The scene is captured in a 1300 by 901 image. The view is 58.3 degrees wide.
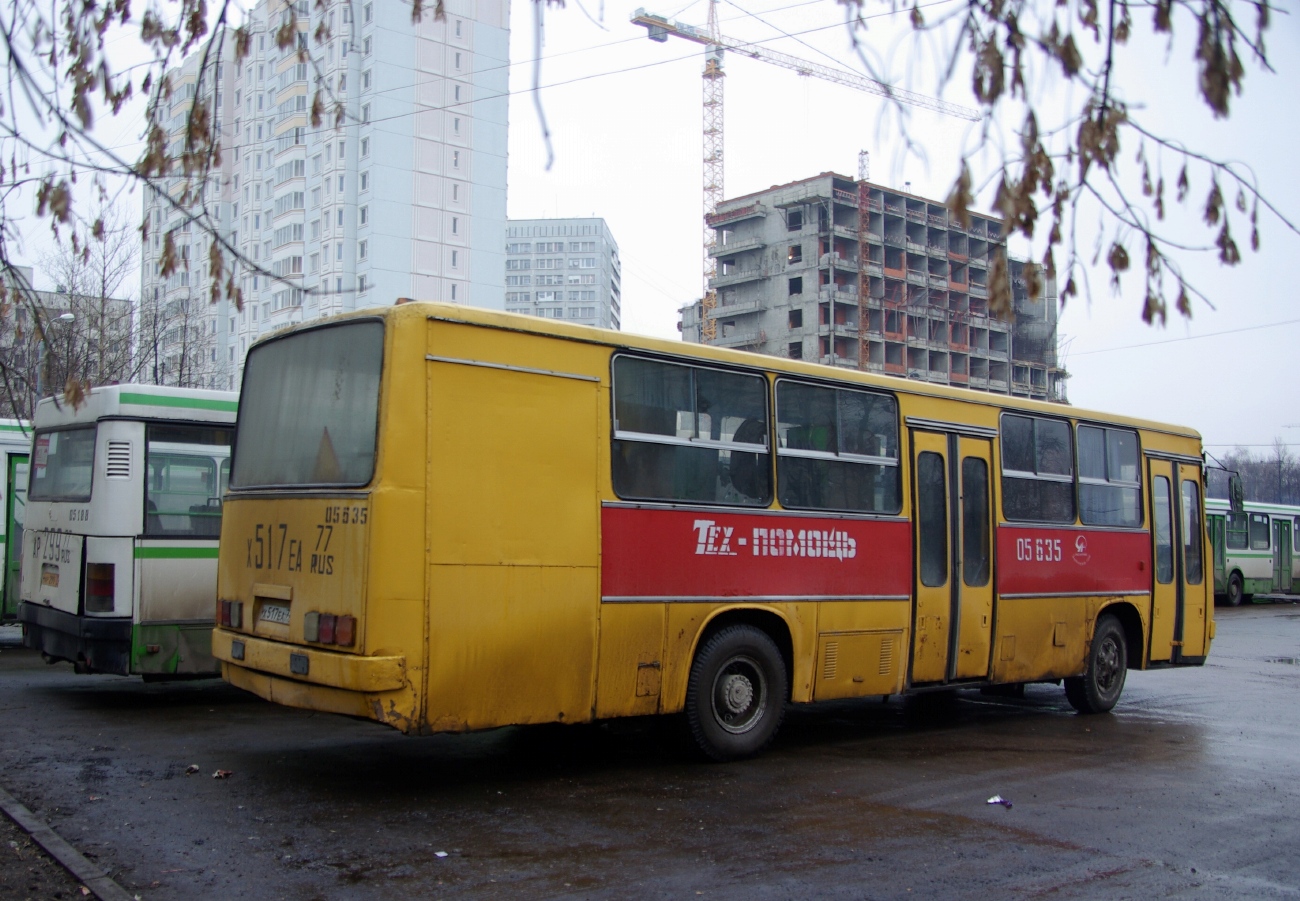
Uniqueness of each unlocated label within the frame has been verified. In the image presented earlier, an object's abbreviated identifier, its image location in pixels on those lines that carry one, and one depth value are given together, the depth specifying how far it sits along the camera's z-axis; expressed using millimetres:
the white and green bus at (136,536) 10188
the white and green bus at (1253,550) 34625
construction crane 104500
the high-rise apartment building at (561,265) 188625
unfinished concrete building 98375
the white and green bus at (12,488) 15062
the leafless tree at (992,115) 3824
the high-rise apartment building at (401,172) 71562
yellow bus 6949
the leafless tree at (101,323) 25188
